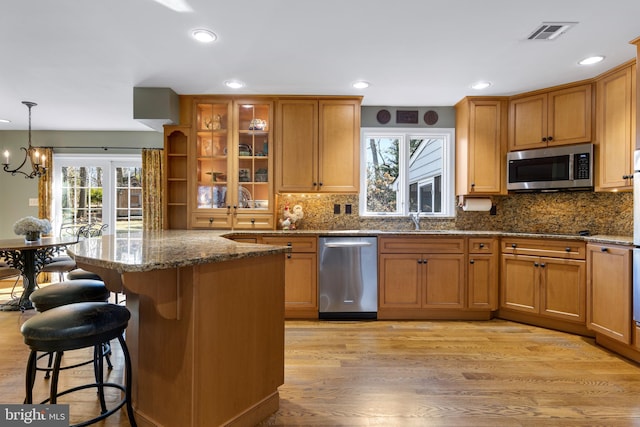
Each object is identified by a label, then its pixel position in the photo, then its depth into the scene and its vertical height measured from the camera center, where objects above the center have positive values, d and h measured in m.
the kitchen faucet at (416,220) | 3.97 -0.10
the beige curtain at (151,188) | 5.18 +0.37
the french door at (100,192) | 5.37 +0.31
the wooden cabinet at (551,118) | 3.23 +1.00
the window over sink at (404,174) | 4.15 +0.49
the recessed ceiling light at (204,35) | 2.39 +1.32
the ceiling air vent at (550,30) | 2.29 +1.33
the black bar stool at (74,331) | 1.35 -0.52
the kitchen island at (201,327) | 1.48 -0.58
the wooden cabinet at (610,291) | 2.55 -0.65
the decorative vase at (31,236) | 3.78 -0.29
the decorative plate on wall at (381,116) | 4.12 +1.22
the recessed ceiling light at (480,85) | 3.35 +1.33
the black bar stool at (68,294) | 1.82 -0.48
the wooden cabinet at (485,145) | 3.72 +0.77
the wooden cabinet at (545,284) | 3.04 -0.70
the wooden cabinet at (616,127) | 2.85 +0.79
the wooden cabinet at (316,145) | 3.74 +0.77
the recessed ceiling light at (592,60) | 2.75 +1.32
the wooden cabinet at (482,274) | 3.49 -0.66
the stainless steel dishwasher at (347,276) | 3.48 -0.69
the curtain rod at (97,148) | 5.26 +1.03
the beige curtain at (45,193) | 5.14 +0.29
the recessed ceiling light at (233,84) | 3.32 +1.33
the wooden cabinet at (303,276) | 3.49 -0.69
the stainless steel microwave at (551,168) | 3.22 +0.46
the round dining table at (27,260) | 3.65 -0.58
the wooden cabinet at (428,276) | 3.49 -0.68
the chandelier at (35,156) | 3.92 +0.67
